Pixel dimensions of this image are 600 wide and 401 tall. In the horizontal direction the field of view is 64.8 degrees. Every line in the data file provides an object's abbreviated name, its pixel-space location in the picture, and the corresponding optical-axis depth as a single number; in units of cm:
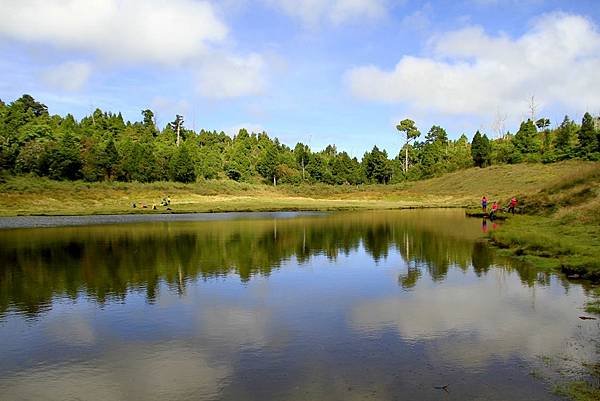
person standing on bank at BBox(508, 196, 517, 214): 4579
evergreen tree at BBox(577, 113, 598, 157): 9225
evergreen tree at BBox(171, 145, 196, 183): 9900
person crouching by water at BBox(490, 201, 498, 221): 4665
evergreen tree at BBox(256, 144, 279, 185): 12081
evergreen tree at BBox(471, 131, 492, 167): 11069
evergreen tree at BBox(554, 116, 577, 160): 9729
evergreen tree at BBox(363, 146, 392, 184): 12456
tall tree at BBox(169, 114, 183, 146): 14125
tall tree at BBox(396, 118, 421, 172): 13988
